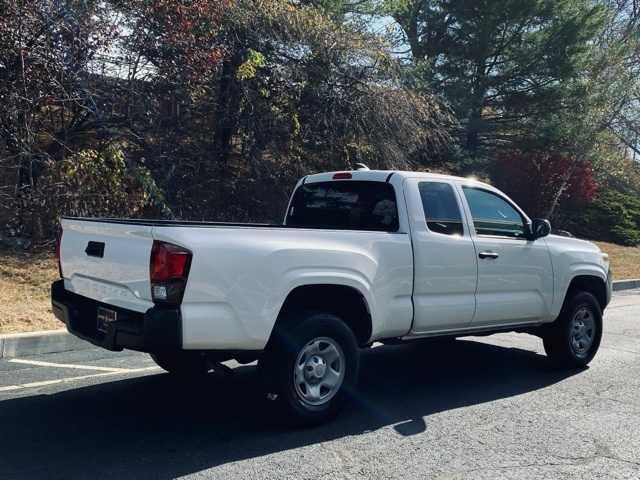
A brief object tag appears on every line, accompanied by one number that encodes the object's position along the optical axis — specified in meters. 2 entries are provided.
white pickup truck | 4.33
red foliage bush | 22.56
